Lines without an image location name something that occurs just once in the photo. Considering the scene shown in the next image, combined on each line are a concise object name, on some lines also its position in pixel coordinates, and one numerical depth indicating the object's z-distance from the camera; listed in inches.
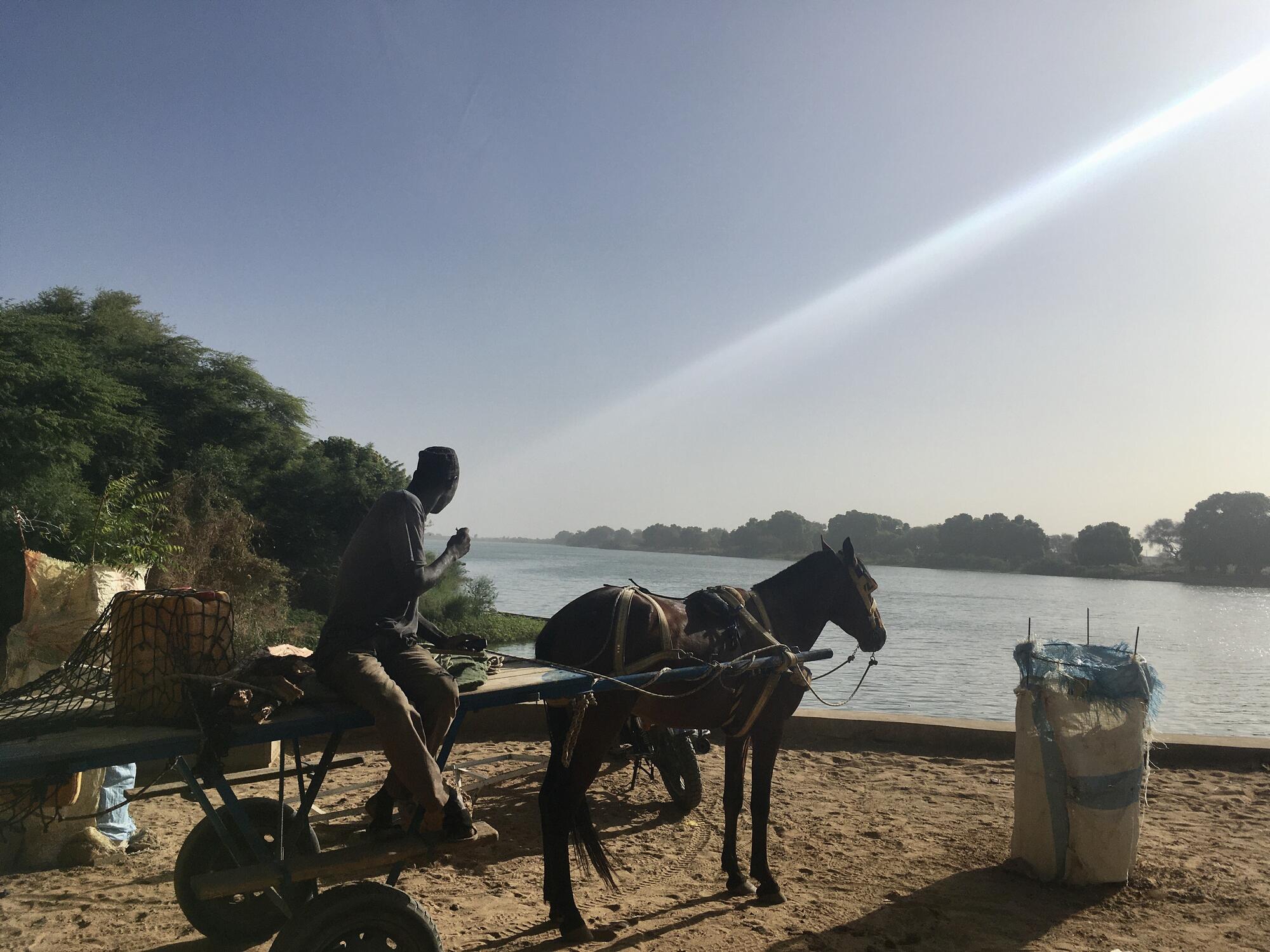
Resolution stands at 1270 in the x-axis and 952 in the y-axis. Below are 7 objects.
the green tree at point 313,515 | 1104.8
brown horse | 176.4
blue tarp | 193.8
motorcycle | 258.2
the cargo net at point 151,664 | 118.5
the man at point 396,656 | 126.3
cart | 109.2
